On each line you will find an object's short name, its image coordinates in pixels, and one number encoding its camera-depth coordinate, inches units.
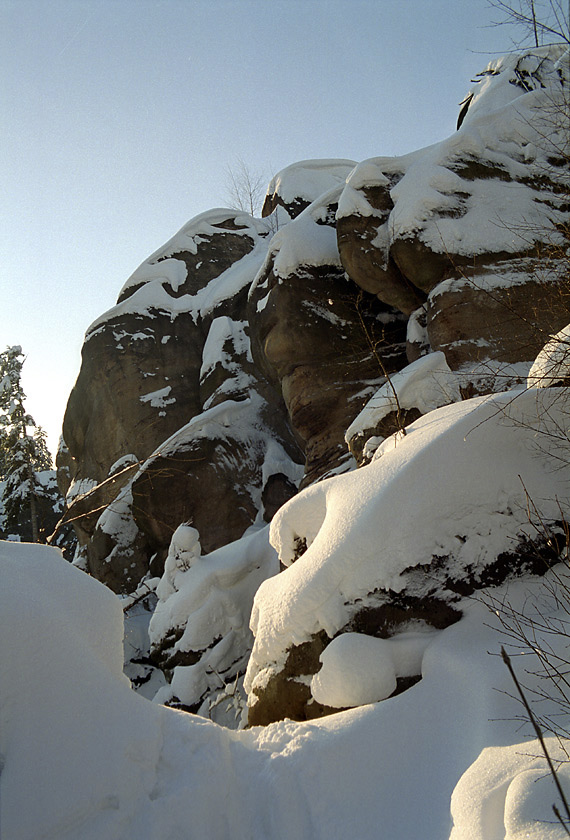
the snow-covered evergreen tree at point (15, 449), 813.2
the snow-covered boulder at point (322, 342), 545.3
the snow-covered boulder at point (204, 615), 415.2
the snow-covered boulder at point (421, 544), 198.2
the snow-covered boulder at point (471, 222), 415.5
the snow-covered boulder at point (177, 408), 635.5
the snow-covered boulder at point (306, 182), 911.7
